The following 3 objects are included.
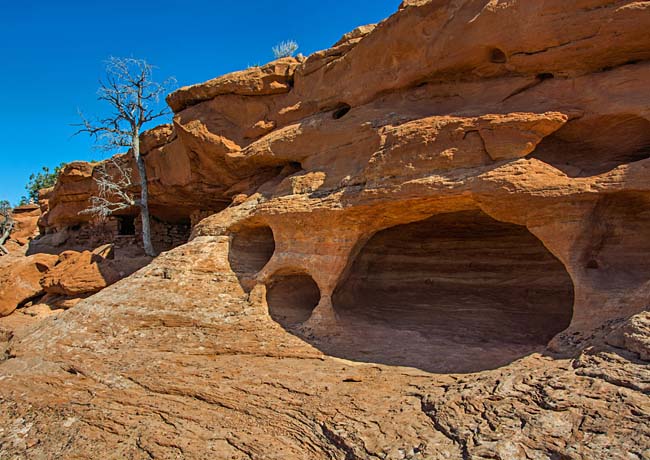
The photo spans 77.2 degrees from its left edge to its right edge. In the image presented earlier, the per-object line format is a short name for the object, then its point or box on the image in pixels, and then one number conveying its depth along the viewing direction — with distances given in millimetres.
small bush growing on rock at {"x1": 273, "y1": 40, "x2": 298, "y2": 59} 11039
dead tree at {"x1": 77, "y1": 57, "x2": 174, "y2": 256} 12633
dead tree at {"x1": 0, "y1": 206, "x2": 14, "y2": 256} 19200
